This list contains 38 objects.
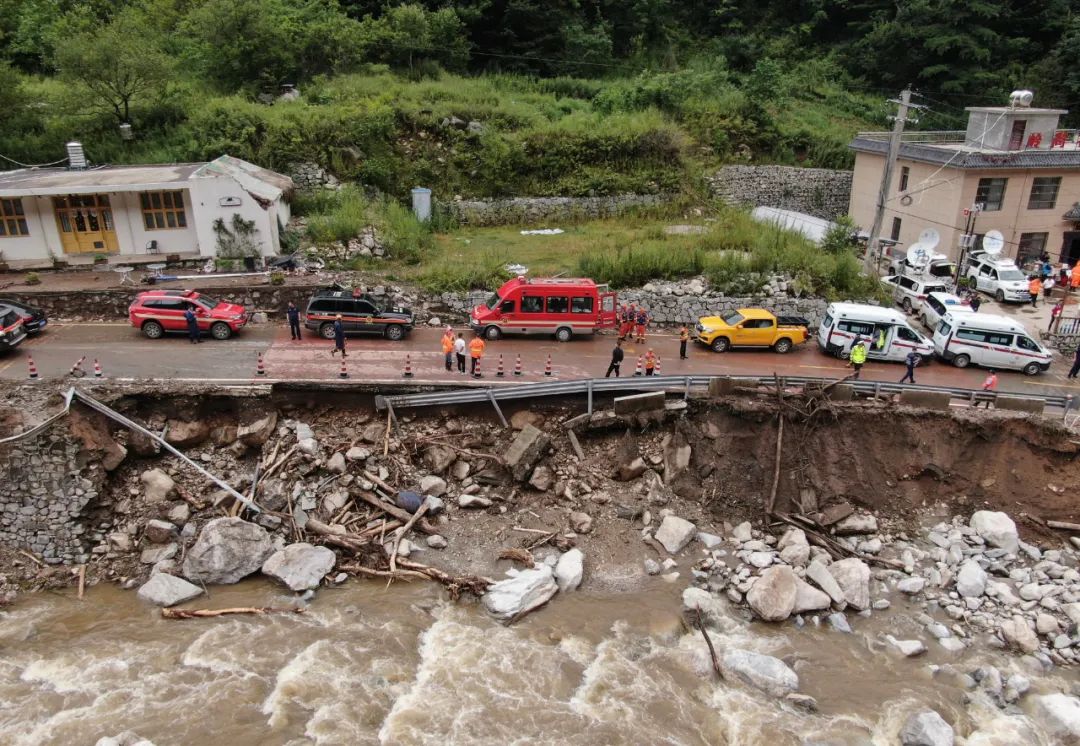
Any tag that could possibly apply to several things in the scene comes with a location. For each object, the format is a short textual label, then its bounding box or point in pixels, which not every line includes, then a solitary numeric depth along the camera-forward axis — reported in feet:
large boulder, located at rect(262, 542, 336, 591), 60.39
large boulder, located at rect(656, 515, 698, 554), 65.41
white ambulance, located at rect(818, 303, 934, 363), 85.71
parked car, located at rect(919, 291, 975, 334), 92.93
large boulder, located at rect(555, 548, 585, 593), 61.26
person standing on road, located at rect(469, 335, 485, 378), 77.05
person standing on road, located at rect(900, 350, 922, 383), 78.83
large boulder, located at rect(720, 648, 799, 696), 52.37
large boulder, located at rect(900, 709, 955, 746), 48.52
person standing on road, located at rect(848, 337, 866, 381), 79.87
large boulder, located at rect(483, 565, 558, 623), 57.93
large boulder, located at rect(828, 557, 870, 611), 60.44
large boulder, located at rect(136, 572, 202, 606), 58.49
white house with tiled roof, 95.40
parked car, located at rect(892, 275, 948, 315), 100.97
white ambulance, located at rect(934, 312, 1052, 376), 85.25
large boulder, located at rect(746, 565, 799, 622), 58.75
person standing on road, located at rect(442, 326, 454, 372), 77.92
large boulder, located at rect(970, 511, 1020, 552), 66.18
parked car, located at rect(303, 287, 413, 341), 85.61
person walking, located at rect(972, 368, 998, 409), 75.46
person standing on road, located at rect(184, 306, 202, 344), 82.69
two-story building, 115.55
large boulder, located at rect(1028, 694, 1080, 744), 49.93
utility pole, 98.73
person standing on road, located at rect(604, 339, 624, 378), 76.33
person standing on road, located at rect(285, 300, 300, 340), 84.64
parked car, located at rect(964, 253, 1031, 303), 104.68
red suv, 83.30
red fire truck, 86.48
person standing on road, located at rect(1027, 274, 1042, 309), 104.06
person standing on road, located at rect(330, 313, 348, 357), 78.59
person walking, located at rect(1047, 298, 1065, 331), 95.14
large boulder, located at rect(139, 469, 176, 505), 66.59
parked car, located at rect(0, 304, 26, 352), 77.25
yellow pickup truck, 87.10
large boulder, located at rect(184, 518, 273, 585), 60.75
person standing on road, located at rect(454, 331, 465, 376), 76.84
